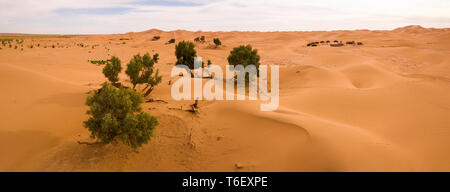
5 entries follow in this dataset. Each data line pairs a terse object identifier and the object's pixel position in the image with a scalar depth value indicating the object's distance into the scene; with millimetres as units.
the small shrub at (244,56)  13250
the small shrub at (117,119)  5152
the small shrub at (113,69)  8942
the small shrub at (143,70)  8797
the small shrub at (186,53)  15062
